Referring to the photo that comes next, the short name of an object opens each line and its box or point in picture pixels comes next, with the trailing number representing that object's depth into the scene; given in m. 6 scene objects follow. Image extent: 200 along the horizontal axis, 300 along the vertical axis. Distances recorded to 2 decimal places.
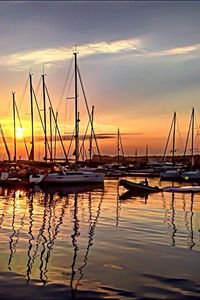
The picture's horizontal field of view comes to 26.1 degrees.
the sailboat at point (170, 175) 79.56
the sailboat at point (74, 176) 56.19
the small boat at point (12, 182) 56.62
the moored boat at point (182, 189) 48.28
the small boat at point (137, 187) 46.75
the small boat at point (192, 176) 75.81
